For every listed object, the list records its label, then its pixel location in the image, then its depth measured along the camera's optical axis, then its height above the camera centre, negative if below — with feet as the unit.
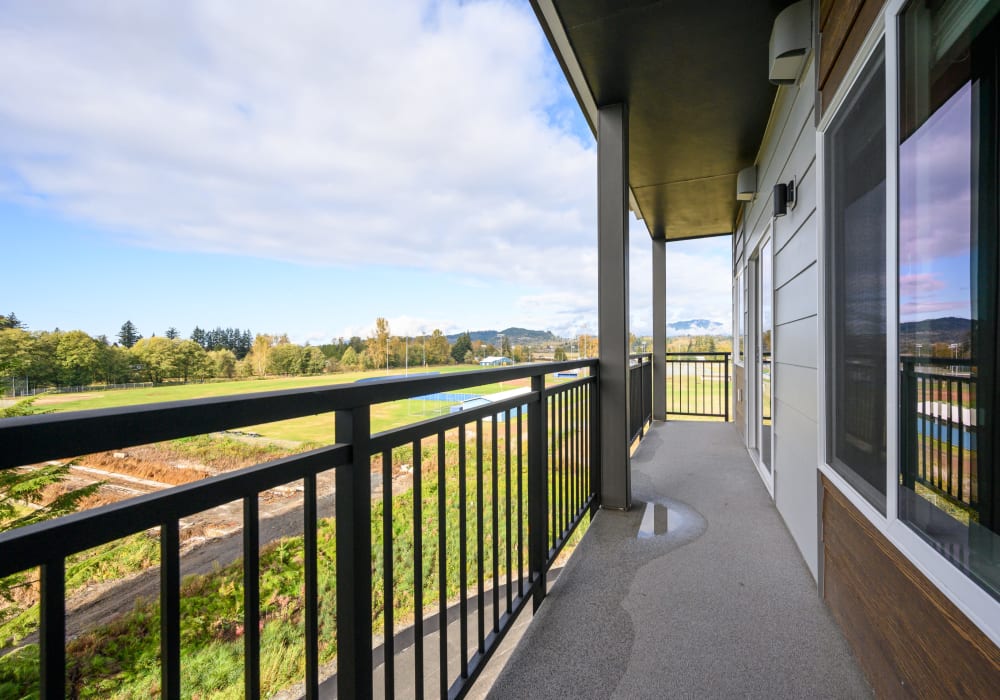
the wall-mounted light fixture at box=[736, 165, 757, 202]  13.37 +4.72
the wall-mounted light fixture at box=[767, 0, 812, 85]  6.91 +4.65
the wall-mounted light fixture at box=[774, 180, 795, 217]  8.60 +2.78
